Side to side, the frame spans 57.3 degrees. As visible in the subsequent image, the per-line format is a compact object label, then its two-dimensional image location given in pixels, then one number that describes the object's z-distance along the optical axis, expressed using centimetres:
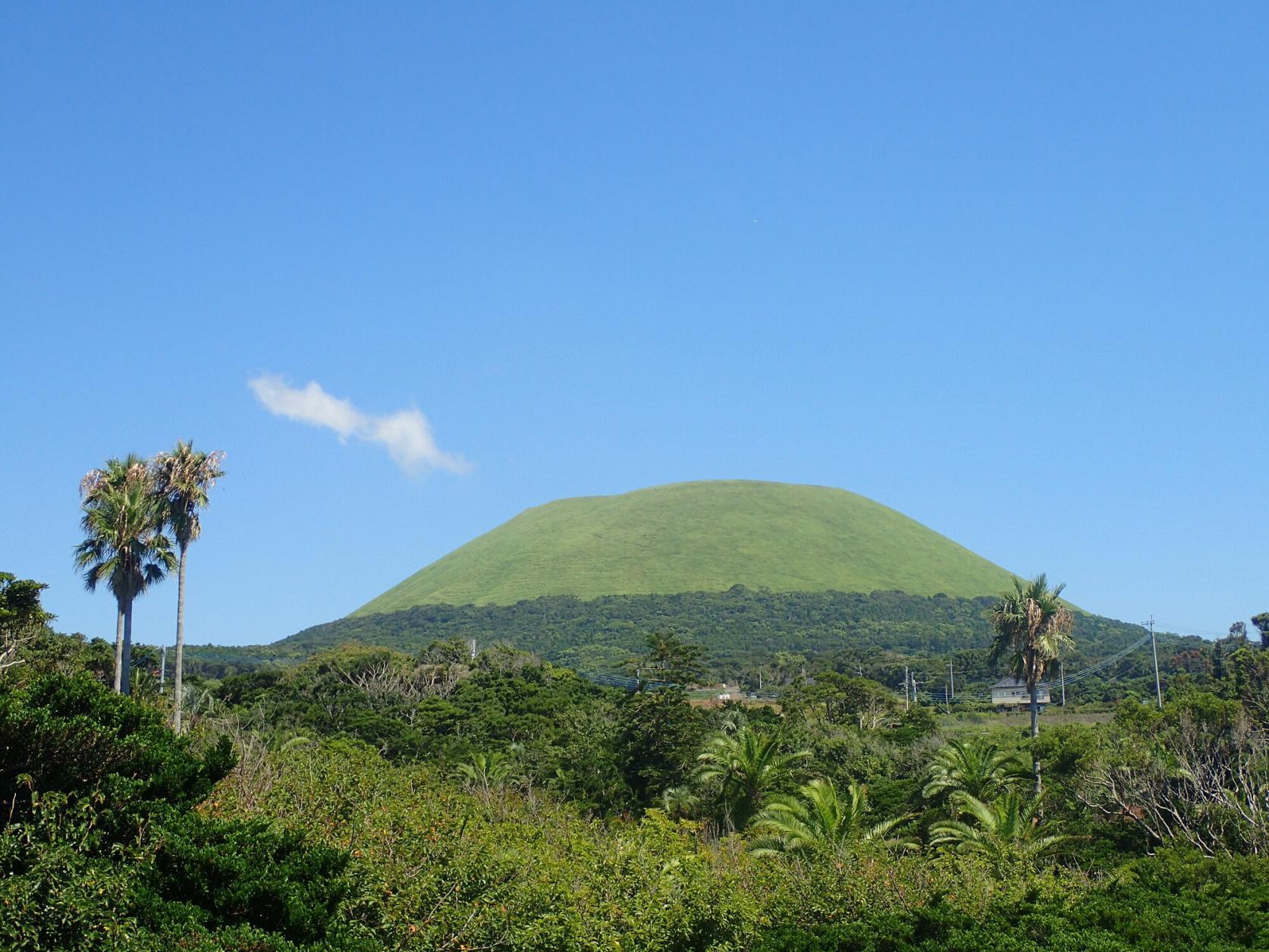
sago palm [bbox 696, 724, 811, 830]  4106
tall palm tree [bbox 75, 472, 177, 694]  4038
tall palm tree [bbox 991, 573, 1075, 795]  4659
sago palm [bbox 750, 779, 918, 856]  3117
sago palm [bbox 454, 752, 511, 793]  4306
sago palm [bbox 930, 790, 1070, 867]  3000
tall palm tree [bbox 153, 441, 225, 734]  4169
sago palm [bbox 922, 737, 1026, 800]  3922
